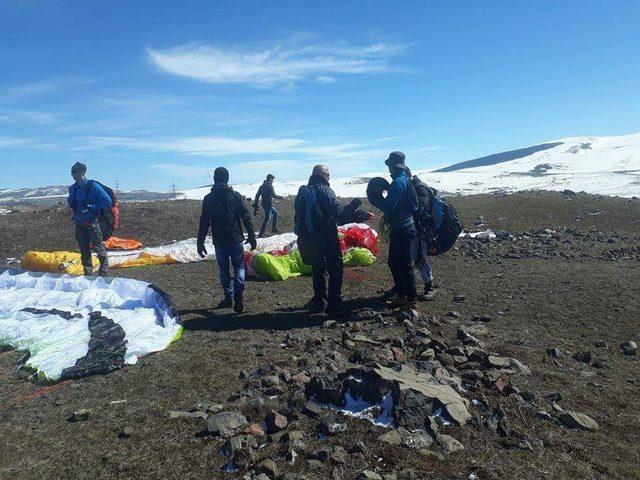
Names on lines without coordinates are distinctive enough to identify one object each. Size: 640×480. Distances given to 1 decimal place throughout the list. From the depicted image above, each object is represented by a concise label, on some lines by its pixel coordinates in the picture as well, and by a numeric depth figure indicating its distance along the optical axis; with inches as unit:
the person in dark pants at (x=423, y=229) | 299.4
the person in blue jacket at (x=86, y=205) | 338.3
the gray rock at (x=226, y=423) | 147.3
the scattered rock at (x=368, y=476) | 122.5
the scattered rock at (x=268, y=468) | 126.4
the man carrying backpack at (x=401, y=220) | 270.8
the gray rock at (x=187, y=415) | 158.7
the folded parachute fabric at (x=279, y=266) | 394.6
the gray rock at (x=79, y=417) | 160.9
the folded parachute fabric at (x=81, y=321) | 206.8
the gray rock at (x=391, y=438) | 139.0
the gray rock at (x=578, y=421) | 148.9
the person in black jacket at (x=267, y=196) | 641.6
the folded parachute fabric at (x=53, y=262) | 422.0
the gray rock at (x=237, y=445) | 135.9
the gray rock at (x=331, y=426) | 145.4
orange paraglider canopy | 563.5
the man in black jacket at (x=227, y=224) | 280.6
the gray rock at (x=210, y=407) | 163.2
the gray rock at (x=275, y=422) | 147.2
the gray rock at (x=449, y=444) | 135.9
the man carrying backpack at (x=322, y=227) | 267.4
